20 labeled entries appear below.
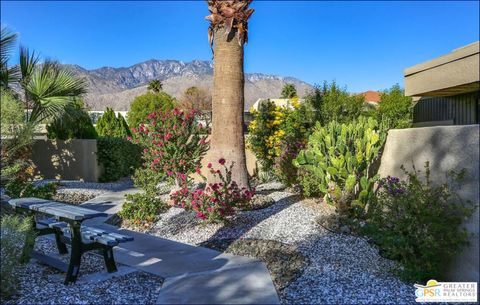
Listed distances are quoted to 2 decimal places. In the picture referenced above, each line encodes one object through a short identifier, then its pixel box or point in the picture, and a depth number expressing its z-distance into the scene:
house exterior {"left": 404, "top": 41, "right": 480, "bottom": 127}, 9.80
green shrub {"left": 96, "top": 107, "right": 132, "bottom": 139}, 17.70
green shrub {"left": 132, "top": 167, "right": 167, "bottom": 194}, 9.75
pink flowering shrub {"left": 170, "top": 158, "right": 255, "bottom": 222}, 7.09
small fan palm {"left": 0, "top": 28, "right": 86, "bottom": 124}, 11.36
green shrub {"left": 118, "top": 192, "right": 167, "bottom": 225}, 7.98
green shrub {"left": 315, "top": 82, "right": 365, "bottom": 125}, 14.75
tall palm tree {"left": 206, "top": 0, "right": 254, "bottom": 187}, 8.17
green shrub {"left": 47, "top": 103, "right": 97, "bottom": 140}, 13.14
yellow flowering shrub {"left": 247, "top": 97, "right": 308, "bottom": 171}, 12.79
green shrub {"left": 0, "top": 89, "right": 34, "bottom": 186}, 5.07
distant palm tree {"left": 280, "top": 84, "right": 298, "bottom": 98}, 54.03
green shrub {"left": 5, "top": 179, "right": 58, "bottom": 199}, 8.99
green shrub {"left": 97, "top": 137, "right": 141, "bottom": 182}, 13.97
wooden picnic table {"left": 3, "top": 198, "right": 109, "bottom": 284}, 4.77
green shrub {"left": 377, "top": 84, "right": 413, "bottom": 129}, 17.69
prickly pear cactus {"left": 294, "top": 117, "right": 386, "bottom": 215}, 6.74
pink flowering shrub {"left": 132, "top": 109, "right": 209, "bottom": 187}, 9.42
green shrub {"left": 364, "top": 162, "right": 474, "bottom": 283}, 4.46
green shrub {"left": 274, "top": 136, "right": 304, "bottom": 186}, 9.91
